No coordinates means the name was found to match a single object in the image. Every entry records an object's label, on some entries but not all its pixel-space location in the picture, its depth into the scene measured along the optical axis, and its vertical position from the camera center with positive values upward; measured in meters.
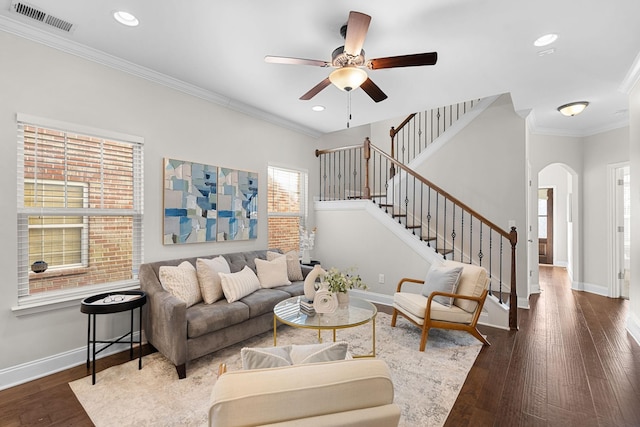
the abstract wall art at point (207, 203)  3.50 +0.15
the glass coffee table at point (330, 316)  2.58 -0.93
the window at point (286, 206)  4.93 +0.15
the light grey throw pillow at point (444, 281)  3.23 -0.73
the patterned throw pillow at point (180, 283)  2.94 -0.67
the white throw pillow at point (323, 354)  1.27 -0.60
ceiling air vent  2.27 +1.56
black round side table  2.49 -0.76
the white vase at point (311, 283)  3.05 -0.69
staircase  4.49 +0.06
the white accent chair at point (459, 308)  3.10 -0.98
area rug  2.10 -1.38
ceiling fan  2.19 +1.21
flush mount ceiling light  4.07 +1.44
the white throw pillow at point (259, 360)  1.23 -0.59
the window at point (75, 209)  2.60 +0.06
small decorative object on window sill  2.60 -0.44
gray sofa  2.57 -0.99
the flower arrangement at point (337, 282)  2.93 -0.66
